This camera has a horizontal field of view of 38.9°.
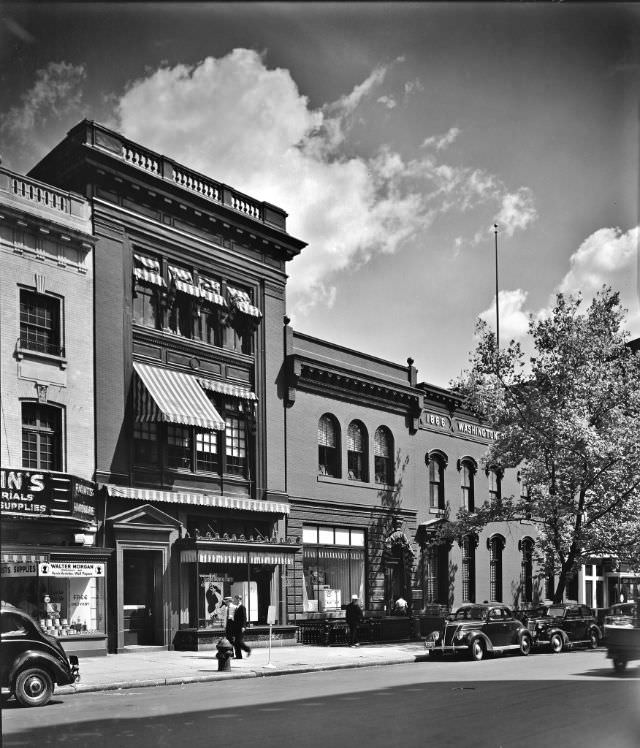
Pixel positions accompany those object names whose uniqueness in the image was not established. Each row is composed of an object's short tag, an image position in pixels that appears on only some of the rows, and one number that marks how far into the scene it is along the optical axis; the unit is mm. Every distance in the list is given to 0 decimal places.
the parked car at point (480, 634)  22906
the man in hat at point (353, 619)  26578
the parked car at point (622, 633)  15461
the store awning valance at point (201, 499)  22581
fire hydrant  19297
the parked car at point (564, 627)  25344
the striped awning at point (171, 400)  23202
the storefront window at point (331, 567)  28766
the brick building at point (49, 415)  20094
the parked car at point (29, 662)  13992
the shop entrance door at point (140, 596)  22891
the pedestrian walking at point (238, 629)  21828
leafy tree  27156
